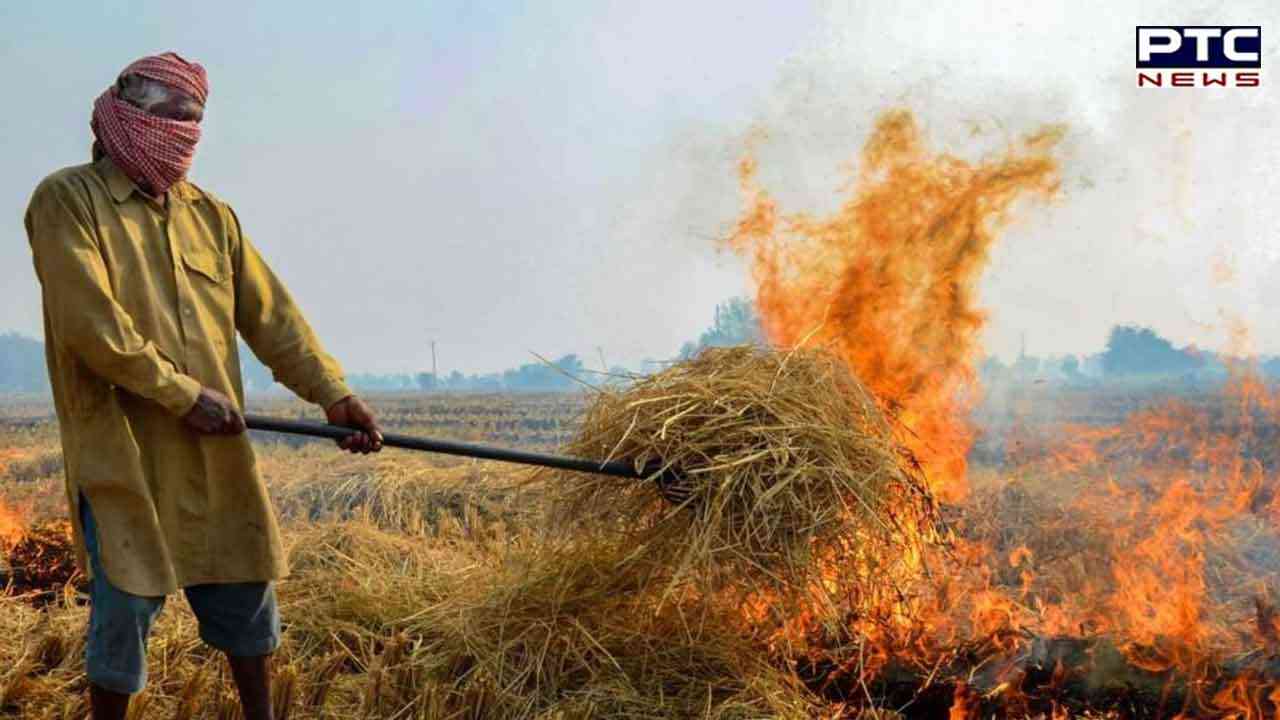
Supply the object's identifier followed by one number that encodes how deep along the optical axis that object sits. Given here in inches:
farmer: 109.1
